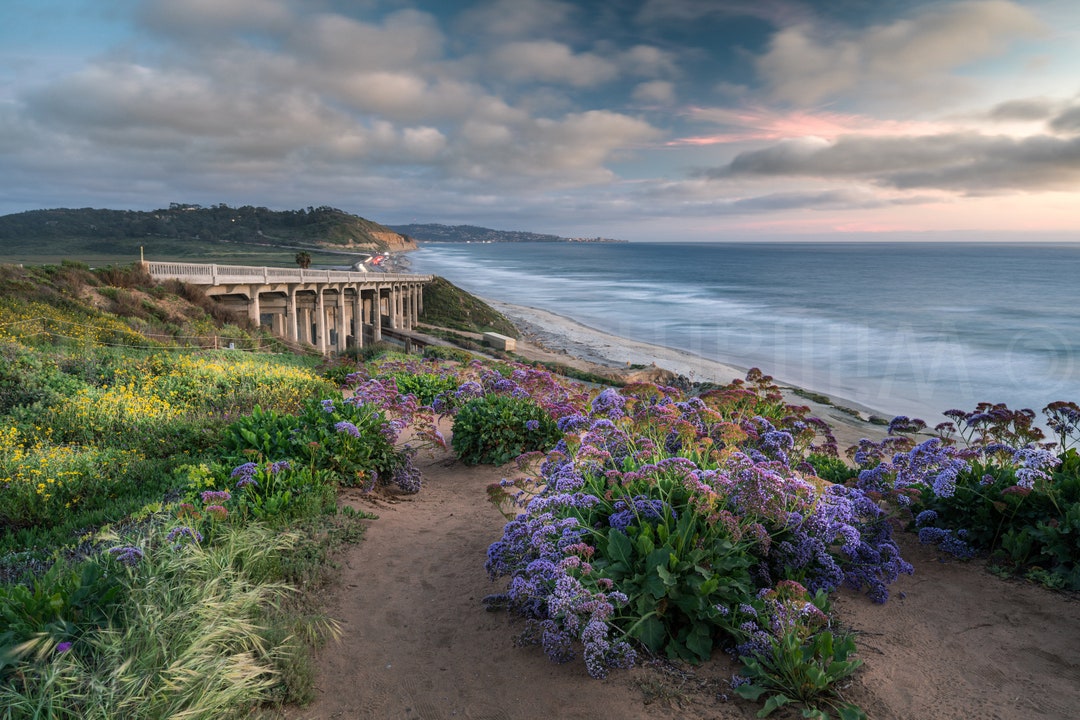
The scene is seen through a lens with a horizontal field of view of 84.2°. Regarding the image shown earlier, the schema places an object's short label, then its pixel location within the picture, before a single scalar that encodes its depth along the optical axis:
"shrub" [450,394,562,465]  8.38
